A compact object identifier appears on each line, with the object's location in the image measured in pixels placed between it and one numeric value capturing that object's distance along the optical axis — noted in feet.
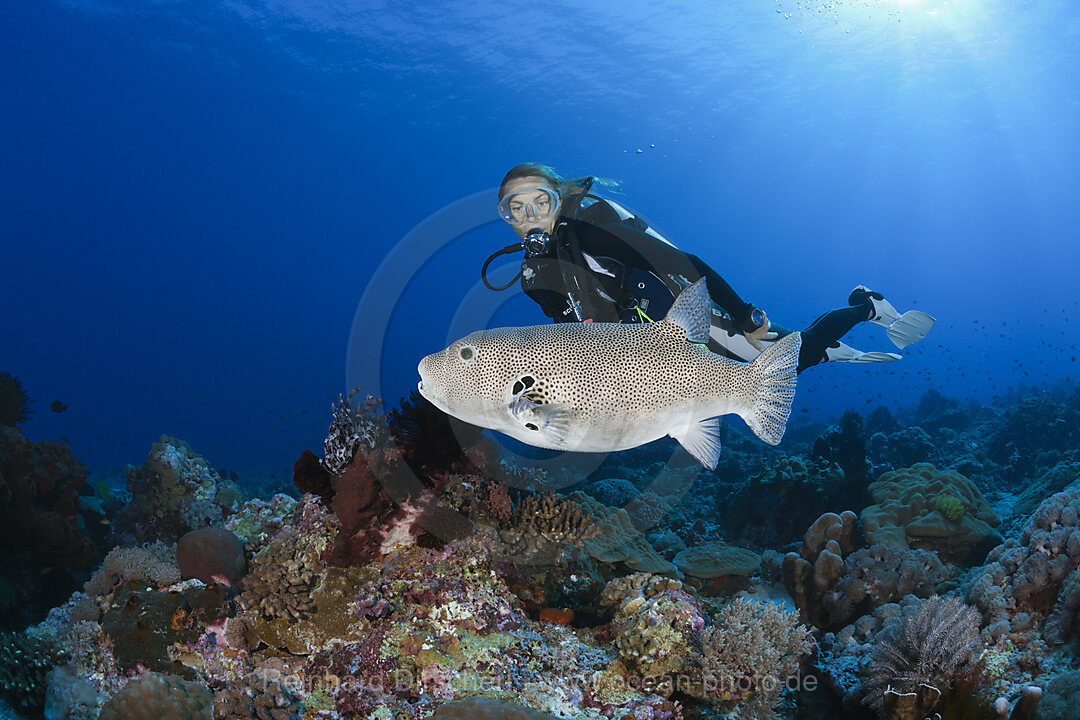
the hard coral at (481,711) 8.11
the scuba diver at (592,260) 8.46
